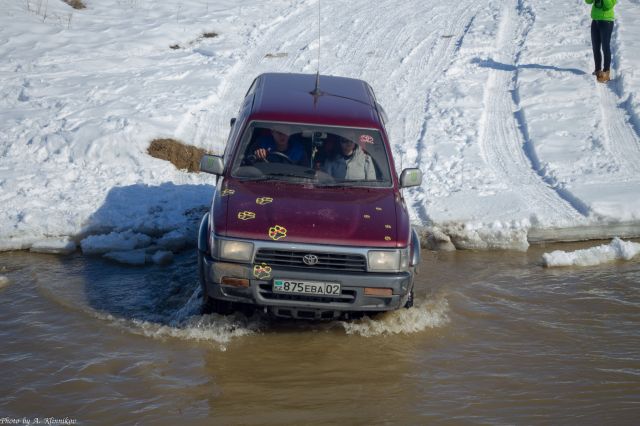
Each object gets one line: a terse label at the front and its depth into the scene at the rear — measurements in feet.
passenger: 46.80
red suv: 40.27
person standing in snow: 87.92
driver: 47.06
